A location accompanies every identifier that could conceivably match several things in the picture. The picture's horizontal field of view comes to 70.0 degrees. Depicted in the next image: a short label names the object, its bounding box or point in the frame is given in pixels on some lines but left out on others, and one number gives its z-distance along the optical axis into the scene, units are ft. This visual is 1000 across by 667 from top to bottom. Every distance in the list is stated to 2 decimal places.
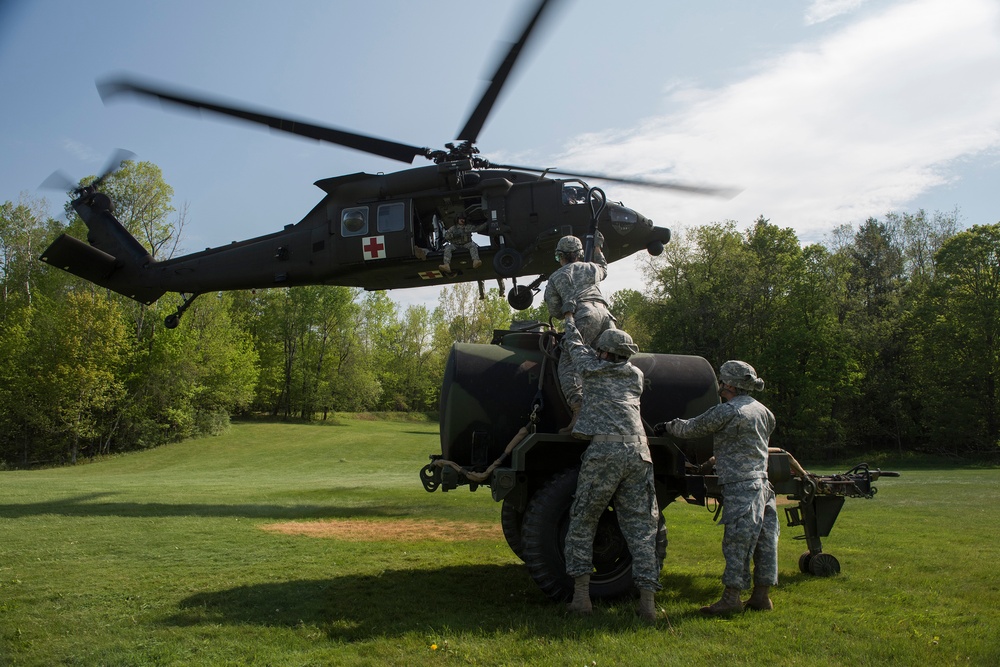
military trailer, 19.71
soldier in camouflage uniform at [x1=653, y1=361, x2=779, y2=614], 18.99
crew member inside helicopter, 41.91
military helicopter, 40.88
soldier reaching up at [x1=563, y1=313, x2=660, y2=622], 18.47
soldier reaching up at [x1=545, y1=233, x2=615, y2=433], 20.67
